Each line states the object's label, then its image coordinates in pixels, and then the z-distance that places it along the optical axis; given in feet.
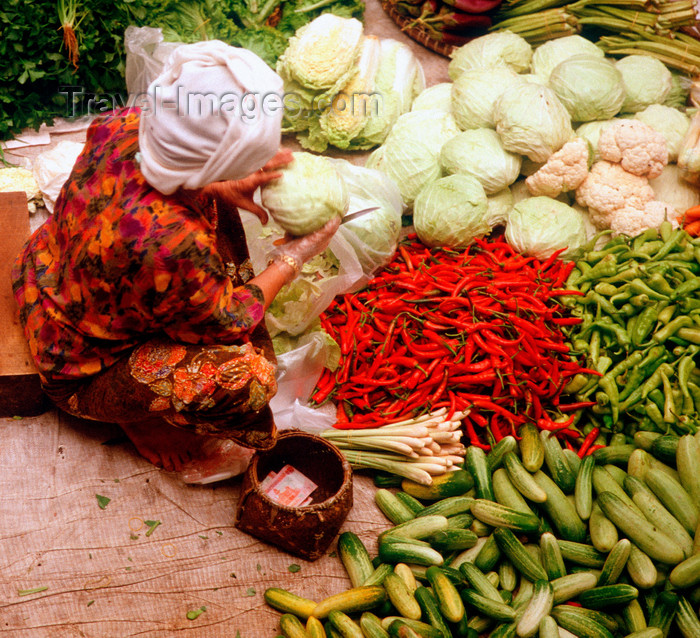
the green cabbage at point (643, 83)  12.42
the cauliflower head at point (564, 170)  11.23
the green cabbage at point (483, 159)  11.48
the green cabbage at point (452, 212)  10.78
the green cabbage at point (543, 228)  10.98
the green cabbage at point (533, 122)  11.16
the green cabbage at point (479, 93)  12.03
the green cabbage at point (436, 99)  12.87
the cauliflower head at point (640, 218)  11.19
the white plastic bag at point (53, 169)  11.39
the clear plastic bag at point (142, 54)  11.96
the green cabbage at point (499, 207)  11.71
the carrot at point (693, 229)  10.99
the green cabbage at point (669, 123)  12.01
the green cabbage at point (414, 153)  11.98
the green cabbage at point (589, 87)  11.76
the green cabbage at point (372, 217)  10.48
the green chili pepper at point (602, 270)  10.25
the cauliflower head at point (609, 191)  11.41
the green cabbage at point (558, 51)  12.82
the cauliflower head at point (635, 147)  11.30
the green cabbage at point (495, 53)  13.06
